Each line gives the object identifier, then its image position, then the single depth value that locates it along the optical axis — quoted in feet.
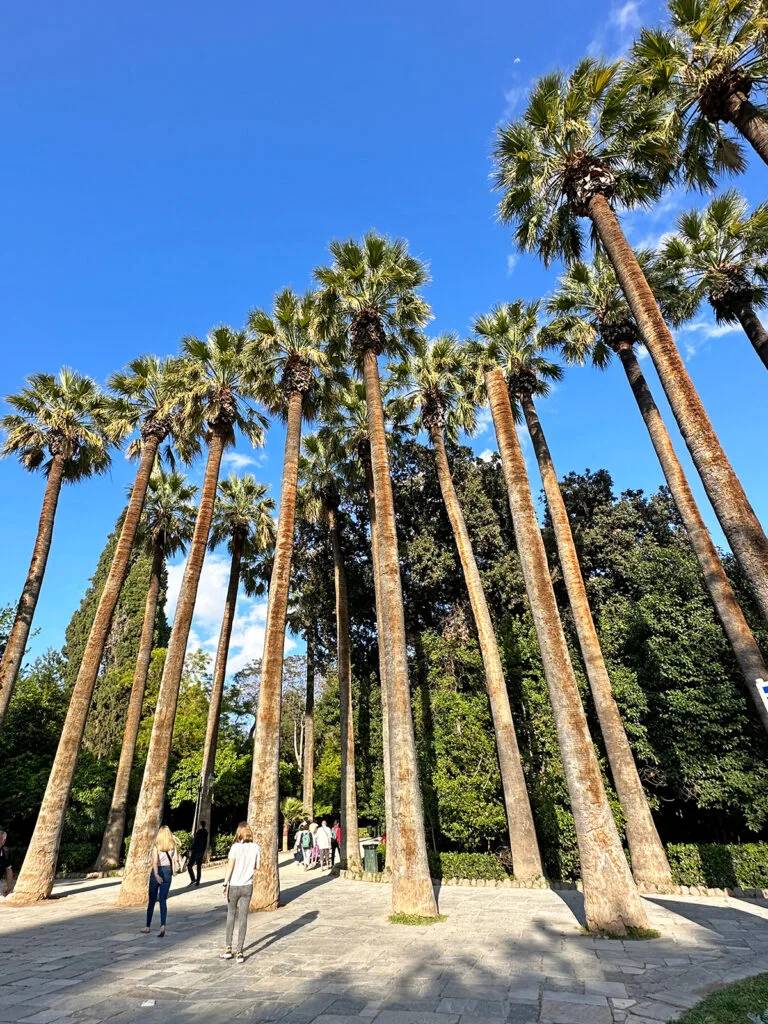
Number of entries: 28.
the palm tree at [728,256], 45.47
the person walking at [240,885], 23.53
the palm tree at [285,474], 36.35
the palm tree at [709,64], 33.01
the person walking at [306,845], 66.05
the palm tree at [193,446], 42.47
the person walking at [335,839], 68.18
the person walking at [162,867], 29.55
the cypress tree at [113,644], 89.86
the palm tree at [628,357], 34.81
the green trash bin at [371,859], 57.47
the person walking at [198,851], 53.93
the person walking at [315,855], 65.82
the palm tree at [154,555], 63.77
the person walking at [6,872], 43.44
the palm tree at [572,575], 43.29
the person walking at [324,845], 64.59
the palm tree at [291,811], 86.02
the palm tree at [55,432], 60.18
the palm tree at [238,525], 76.28
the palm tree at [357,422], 67.15
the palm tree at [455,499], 47.34
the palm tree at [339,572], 59.77
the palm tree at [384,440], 31.37
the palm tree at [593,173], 32.22
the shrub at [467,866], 49.62
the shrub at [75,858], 66.95
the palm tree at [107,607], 44.01
